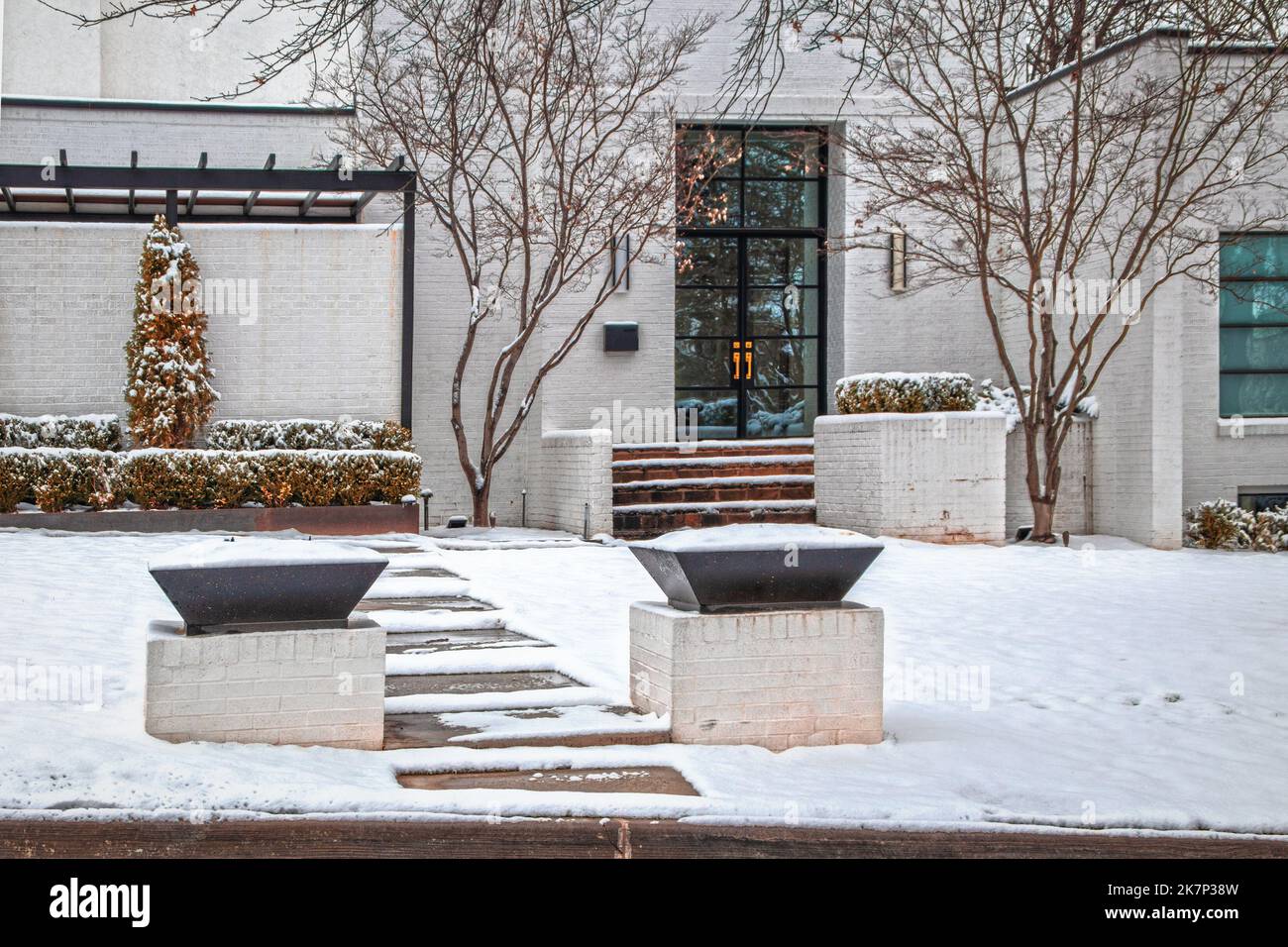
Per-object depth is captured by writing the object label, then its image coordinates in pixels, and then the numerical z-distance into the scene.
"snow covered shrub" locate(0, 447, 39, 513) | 11.76
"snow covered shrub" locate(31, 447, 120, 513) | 11.80
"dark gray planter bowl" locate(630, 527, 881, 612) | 5.10
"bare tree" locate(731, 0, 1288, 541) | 11.97
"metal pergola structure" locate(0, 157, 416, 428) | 12.87
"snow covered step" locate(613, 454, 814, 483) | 13.61
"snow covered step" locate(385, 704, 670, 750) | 4.97
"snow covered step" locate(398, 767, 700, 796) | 4.45
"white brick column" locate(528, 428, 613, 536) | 12.80
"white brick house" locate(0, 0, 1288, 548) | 12.91
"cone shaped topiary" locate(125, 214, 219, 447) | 12.53
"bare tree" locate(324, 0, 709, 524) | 13.44
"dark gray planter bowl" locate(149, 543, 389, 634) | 4.70
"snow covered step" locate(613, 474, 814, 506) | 13.25
